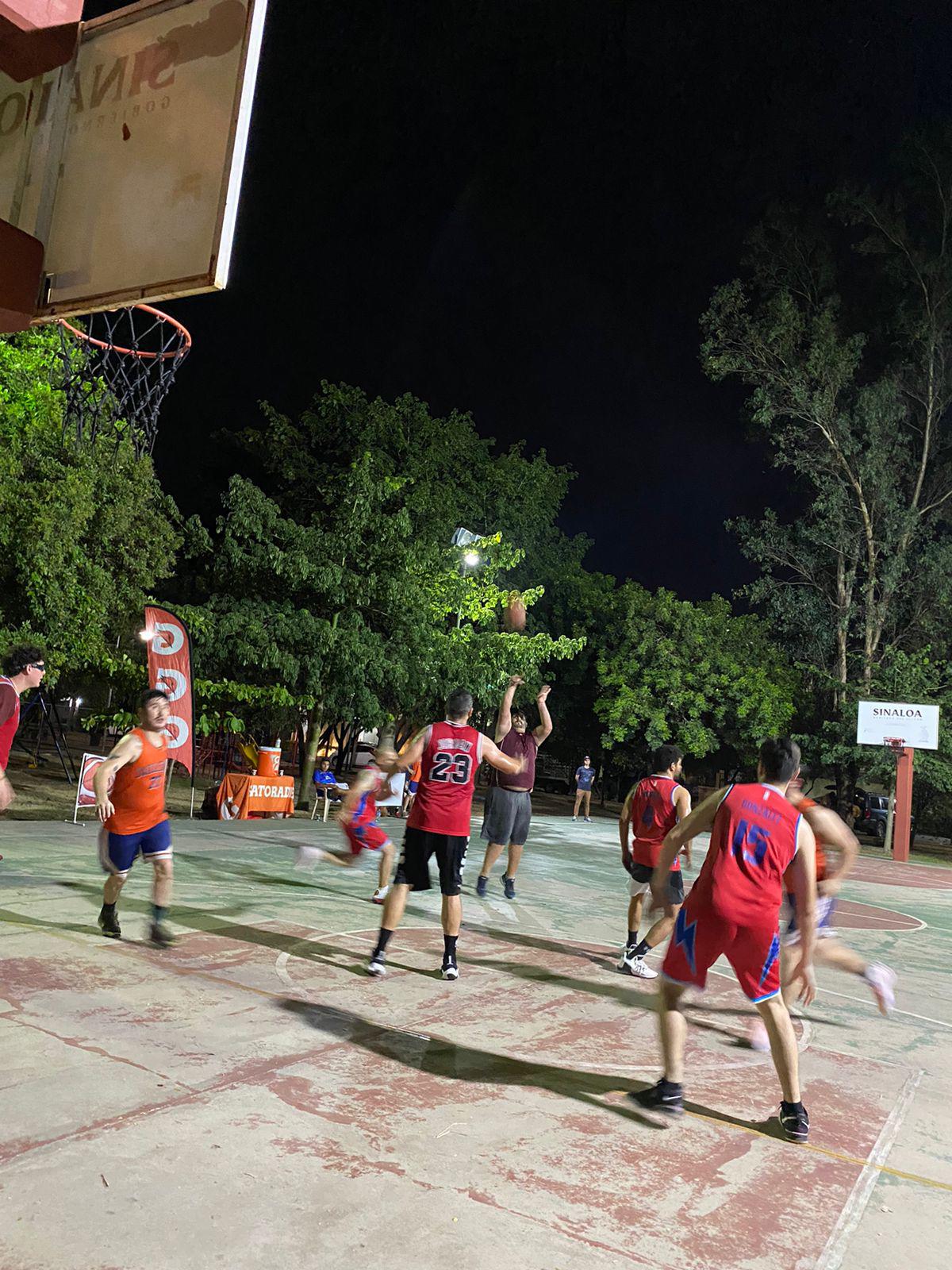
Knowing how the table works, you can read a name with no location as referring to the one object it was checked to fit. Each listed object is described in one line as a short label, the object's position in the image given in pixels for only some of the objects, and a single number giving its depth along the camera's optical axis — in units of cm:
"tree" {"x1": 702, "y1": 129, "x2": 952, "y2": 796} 3347
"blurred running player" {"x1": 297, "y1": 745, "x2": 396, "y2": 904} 753
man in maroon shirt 1022
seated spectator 1819
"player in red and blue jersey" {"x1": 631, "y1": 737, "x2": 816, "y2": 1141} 407
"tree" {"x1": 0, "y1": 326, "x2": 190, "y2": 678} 1460
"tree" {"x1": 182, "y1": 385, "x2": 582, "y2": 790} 1761
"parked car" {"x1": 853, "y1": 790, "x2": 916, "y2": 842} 3434
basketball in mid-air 1328
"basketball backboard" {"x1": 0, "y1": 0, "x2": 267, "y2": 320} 400
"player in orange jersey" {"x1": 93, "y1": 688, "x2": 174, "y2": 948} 641
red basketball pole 2628
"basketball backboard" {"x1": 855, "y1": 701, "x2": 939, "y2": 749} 2755
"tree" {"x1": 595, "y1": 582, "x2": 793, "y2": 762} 3309
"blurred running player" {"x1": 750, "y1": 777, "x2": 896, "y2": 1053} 571
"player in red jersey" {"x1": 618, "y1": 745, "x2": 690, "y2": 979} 698
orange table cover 1669
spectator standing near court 2667
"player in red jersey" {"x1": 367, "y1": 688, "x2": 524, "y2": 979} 623
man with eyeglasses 738
